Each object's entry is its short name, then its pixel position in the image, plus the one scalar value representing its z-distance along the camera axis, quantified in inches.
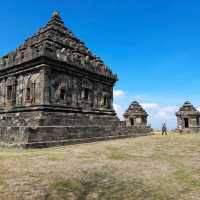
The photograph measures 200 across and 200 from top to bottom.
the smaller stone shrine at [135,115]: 1497.3
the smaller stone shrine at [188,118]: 1359.5
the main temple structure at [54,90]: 618.0
